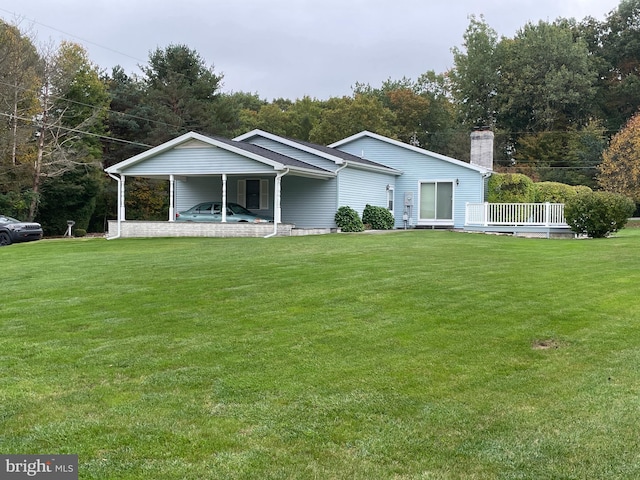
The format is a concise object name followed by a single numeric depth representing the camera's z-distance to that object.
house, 21.14
